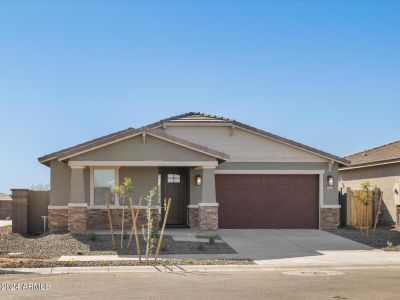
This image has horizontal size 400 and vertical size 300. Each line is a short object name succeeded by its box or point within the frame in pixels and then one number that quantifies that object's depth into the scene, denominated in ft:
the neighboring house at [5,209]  118.42
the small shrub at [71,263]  48.57
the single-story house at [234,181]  77.41
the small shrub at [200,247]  58.33
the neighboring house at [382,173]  86.07
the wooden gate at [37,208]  81.41
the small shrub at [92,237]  64.21
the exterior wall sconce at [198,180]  79.10
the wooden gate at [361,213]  85.20
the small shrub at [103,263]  48.81
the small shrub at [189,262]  50.06
